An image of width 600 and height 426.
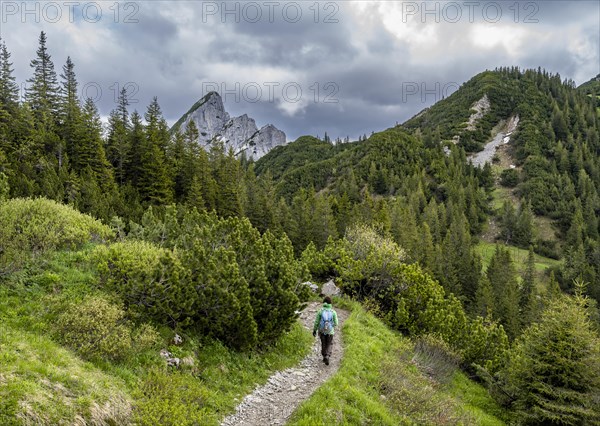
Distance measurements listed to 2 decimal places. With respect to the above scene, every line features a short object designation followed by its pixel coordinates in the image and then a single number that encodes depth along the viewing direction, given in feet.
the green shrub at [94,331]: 34.04
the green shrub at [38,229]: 44.09
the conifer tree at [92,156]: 164.96
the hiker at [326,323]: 47.80
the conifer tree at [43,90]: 186.80
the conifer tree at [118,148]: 187.21
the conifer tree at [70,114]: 171.83
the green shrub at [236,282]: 44.04
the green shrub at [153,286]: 41.63
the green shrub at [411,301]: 79.20
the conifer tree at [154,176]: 177.88
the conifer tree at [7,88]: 169.37
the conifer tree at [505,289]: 191.05
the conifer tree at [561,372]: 51.49
